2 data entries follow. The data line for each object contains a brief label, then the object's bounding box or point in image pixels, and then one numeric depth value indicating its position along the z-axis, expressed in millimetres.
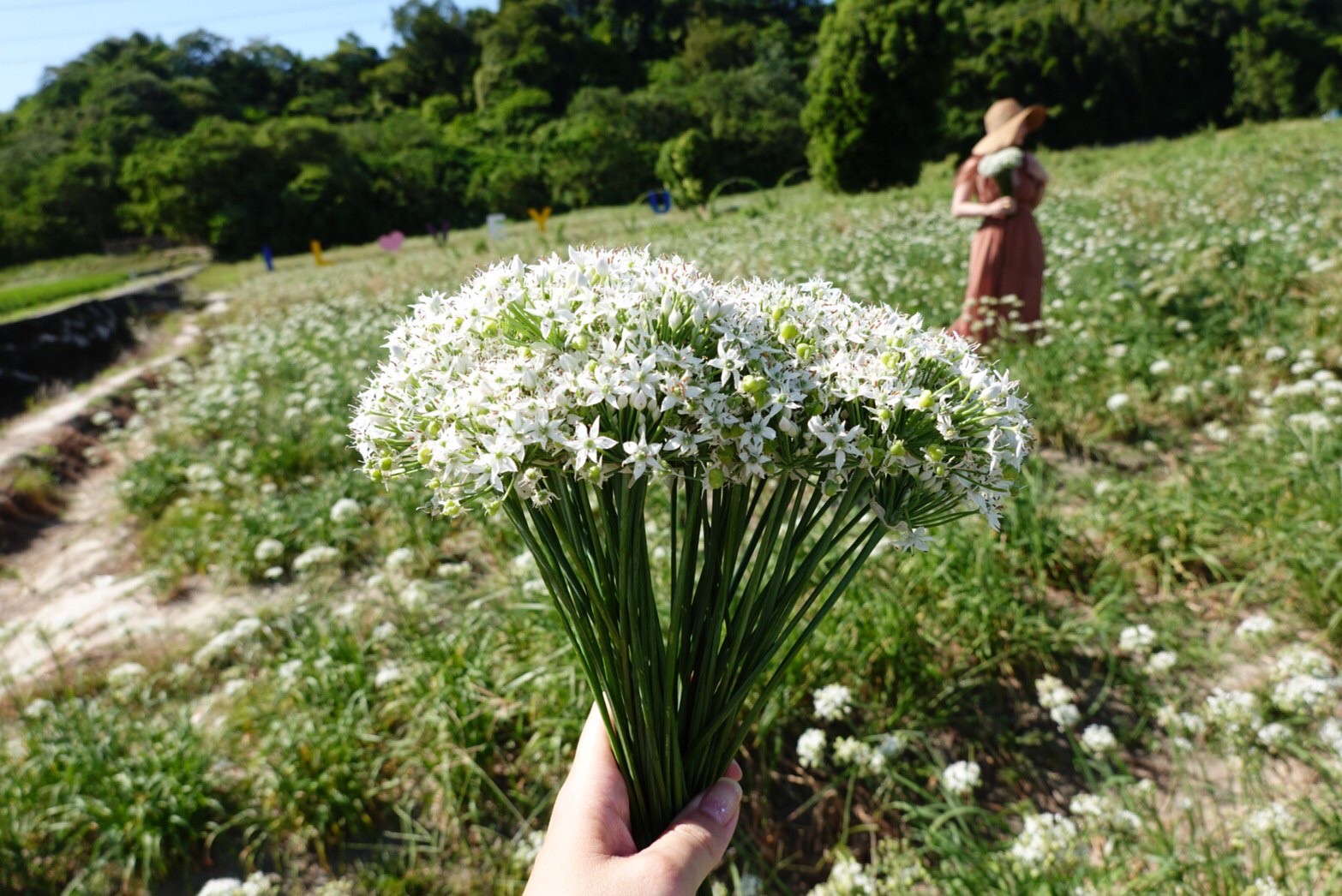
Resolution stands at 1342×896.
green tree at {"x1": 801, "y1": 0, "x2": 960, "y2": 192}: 20406
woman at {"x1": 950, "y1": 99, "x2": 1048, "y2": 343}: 5590
